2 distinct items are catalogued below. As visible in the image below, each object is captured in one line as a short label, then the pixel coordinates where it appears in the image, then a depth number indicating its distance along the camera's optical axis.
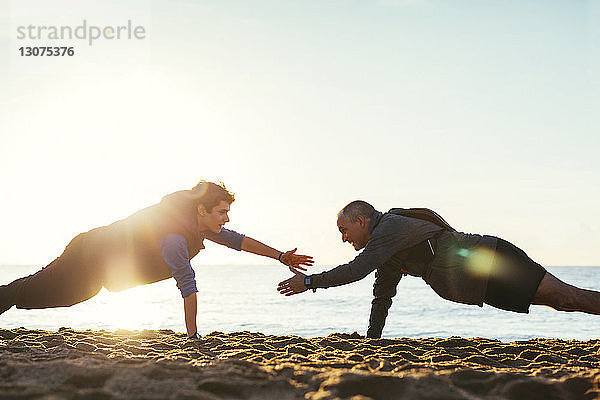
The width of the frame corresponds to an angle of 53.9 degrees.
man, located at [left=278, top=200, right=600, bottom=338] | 4.83
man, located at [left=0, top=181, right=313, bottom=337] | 5.14
